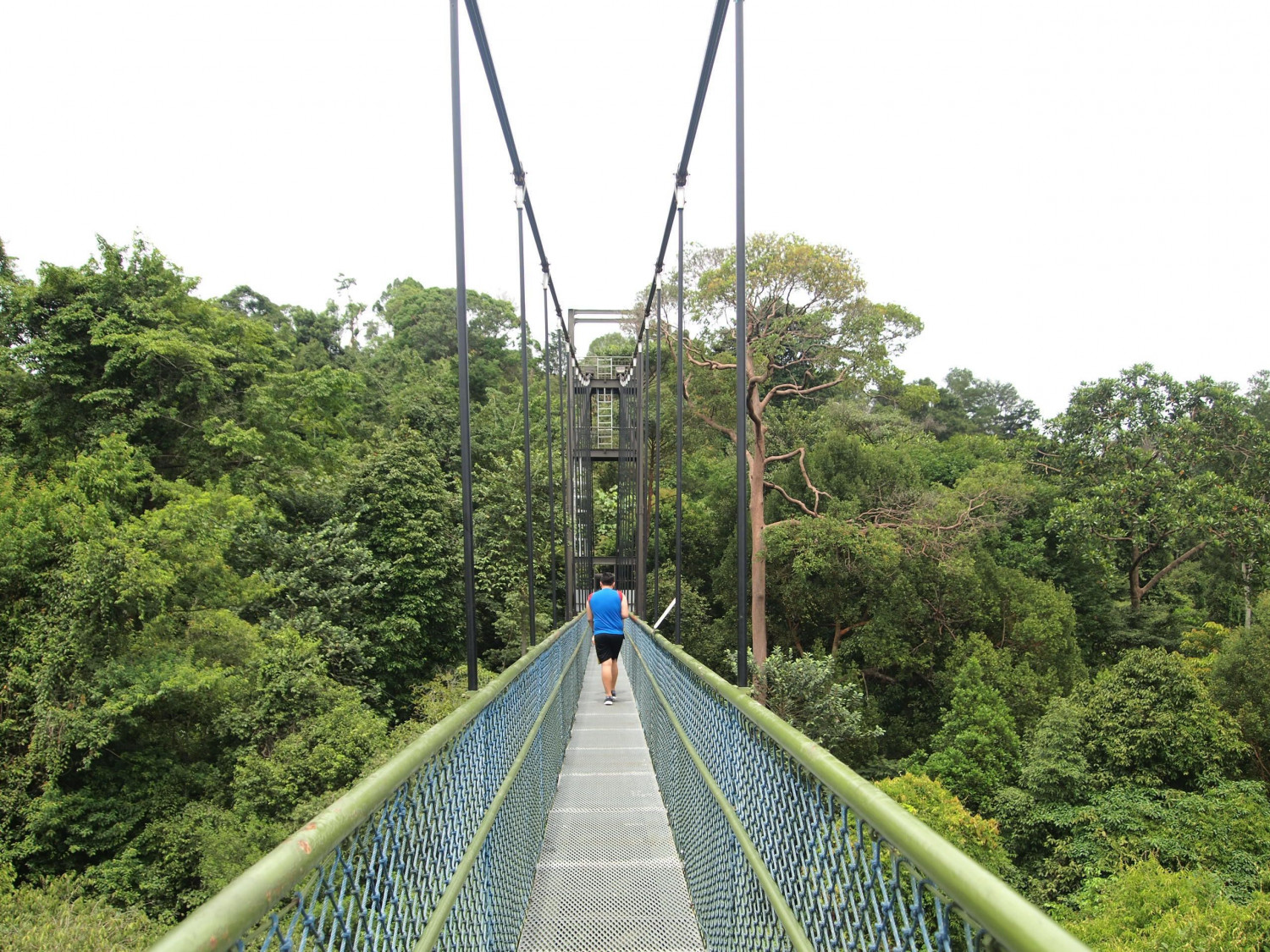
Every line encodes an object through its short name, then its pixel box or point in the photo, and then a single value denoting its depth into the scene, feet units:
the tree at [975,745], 48.37
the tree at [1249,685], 42.83
